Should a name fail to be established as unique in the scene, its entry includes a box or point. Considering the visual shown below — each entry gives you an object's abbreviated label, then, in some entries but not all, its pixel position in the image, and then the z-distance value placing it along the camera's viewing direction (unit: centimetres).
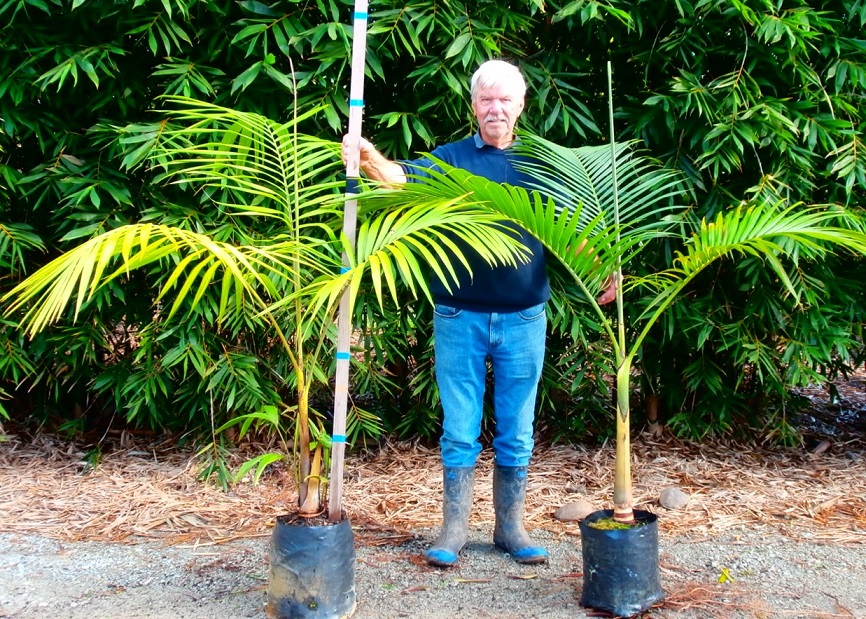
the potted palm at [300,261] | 181
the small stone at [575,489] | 356
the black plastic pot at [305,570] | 221
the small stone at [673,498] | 334
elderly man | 257
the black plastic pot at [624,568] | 229
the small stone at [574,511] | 321
